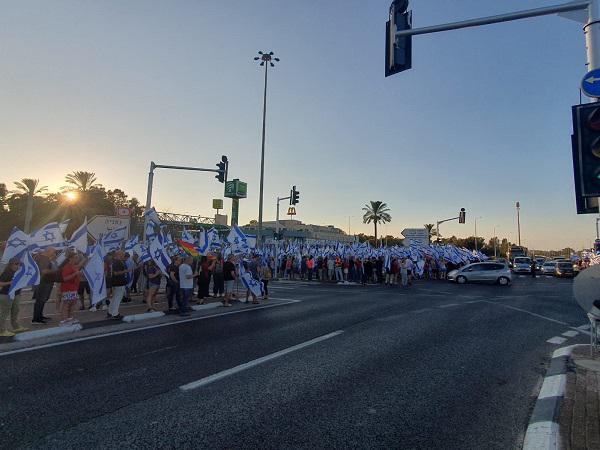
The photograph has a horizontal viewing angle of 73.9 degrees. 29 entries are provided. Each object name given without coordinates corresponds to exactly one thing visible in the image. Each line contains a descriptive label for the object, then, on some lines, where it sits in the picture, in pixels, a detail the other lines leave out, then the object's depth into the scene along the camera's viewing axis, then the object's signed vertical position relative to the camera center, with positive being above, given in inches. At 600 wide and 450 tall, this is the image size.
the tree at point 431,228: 3366.1 +336.3
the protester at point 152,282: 465.5 -24.6
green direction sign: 1155.3 +218.6
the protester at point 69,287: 375.6 -26.4
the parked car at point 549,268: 1739.5 +14.8
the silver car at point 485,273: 1063.0 -10.3
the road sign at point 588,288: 215.2 -8.9
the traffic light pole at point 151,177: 736.3 +157.1
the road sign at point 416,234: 1594.5 +135.5
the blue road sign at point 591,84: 194.2 +92.6
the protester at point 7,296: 319.0 -31.5
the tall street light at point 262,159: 1102.4 +290.3
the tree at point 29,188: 1647.6 +294.4
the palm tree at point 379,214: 2827.3 +375.1
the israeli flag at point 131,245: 634.8 +25.3
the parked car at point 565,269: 1556.0 +10.5
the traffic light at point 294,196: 1179.3 +203.8
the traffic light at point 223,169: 799.7 +187.4
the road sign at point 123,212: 739.4 +89.5
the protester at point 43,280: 377.1 -20.2
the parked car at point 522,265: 1724.9 +24.5
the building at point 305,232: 3048.5 +333.7
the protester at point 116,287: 413.4 -27.8
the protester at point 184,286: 455.5 -27.4
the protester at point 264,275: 615.8 -16.8
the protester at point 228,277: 532.7 -18.6
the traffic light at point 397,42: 258.8 +147.9
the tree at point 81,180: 1776.6 +354.8
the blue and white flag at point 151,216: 590.9 +68.0
